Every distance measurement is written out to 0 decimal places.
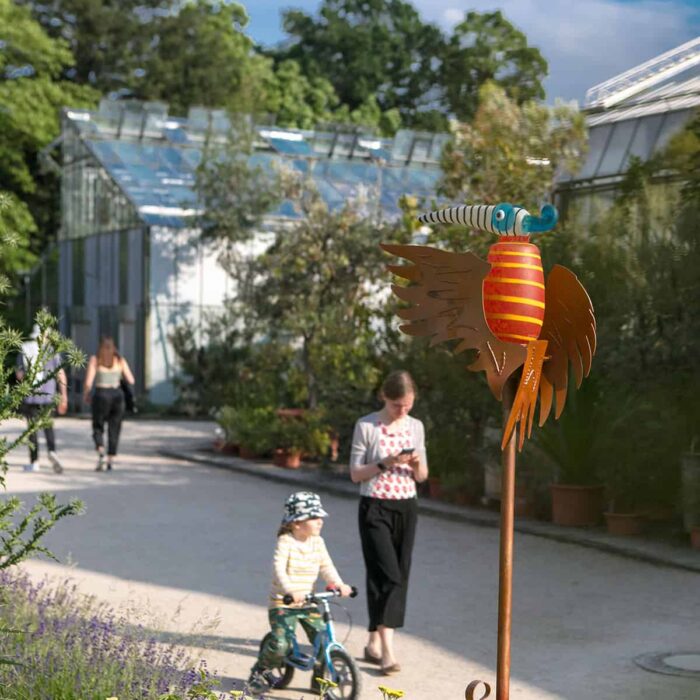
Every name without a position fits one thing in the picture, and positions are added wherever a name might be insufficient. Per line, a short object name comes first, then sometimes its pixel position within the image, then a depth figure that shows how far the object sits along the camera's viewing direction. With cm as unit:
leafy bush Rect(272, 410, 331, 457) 1856
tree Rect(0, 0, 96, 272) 4184
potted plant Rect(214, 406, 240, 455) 2131
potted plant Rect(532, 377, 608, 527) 1323
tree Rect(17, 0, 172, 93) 4775
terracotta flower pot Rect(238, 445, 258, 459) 2078
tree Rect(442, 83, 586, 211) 1703
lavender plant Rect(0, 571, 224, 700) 581
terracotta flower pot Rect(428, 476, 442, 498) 1549
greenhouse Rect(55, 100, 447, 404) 3219
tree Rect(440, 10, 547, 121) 5434
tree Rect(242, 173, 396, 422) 1881
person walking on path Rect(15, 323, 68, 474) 1830
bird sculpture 502
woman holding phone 803
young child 727
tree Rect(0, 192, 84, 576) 537
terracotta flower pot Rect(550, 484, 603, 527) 1322
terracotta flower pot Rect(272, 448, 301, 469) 1933
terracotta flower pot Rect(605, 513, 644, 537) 1259
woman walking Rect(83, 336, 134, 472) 1893
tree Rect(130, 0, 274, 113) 4884
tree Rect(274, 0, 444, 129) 5584
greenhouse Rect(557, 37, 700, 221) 1464
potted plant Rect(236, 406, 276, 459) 2036
